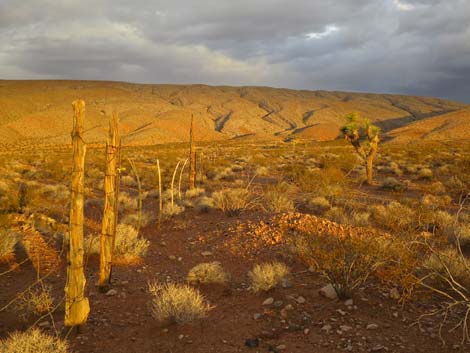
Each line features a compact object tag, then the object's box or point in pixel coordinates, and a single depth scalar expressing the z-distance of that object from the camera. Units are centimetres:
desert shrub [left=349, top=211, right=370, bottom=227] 1040
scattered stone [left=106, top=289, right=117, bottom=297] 644
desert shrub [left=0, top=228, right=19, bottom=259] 781
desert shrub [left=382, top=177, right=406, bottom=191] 1790
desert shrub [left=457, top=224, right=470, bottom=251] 858
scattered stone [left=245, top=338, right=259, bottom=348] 477
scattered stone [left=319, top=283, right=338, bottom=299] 585
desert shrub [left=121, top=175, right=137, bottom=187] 2133
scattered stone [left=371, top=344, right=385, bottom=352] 450
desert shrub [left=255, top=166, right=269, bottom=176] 2386
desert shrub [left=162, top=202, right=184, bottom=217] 1216
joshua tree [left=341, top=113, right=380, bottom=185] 2033
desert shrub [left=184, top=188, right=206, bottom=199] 1603
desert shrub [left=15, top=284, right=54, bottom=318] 571
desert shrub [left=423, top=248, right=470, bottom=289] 601
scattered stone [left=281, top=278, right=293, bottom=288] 642
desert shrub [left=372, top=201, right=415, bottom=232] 1009
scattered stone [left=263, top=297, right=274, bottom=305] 586
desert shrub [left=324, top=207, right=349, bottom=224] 1077
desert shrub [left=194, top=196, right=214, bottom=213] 1264
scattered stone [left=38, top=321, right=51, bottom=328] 545
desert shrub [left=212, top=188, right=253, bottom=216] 1180
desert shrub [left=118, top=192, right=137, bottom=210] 1404
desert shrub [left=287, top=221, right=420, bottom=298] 573
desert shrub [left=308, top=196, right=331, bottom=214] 1314
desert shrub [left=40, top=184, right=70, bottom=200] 1590
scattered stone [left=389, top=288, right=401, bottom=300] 571
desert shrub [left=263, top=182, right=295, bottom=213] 1223
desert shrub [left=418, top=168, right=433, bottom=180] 2140
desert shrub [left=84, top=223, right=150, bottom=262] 823
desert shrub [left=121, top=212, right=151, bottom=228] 1123
